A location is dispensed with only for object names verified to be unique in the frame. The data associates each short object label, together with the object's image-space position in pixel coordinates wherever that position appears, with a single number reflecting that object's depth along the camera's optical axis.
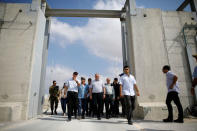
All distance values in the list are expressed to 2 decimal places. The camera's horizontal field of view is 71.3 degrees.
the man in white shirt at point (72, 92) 4.68
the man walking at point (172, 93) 3.97
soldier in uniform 7.03
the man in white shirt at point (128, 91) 3.89
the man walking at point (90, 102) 6.31
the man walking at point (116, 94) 5.96
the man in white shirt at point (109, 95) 5.66
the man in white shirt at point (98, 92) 4.94
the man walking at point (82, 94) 5.89
